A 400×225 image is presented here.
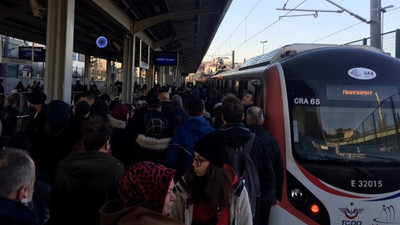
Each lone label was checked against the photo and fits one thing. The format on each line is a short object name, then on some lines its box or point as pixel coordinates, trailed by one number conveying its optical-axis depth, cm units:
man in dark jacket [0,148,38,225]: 189
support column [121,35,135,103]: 1531
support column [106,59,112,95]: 3444
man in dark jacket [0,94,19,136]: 669
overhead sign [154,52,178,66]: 1986
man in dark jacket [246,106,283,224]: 409
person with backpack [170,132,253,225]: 254
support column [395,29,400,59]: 1080
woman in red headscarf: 203
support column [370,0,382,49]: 1219
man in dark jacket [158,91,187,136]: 615
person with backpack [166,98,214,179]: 449
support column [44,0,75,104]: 857
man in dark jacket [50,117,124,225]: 278
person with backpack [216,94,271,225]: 376
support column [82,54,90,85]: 2842
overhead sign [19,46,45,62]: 1902
